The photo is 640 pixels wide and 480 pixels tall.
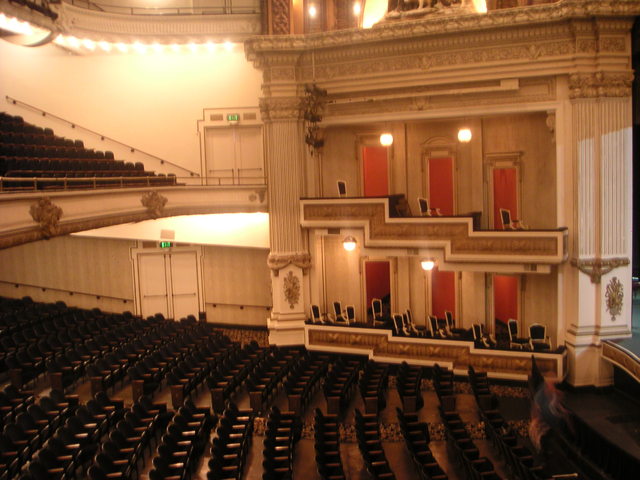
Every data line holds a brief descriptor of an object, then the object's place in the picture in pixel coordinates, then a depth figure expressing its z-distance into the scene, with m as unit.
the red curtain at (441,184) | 13.34
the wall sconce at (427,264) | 11.62
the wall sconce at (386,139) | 12.40
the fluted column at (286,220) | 12.88
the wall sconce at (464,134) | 11.77
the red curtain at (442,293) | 13.47
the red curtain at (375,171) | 13.83
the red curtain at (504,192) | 12.76
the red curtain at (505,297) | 12.80
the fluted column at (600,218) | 10.80
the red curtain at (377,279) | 14.08
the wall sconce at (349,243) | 12.32
